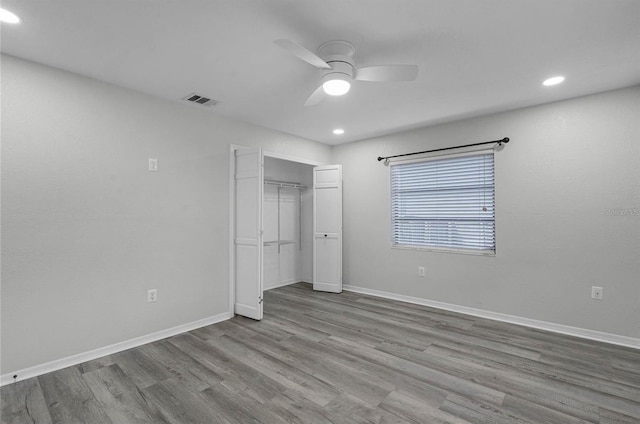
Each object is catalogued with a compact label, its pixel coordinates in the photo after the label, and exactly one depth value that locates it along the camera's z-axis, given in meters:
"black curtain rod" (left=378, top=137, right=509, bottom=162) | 3.65
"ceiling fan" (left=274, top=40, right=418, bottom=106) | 2.13
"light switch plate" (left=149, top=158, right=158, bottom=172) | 3.16
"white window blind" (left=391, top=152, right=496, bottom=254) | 3.87
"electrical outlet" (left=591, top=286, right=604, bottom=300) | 3.10
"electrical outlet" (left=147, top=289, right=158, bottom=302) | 3.11
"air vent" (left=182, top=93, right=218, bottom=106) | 3.21
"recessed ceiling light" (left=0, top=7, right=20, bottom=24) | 1.89
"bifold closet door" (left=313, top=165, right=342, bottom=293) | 5.01
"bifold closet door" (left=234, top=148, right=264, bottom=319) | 3.65
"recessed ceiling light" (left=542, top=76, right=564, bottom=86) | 2.79
